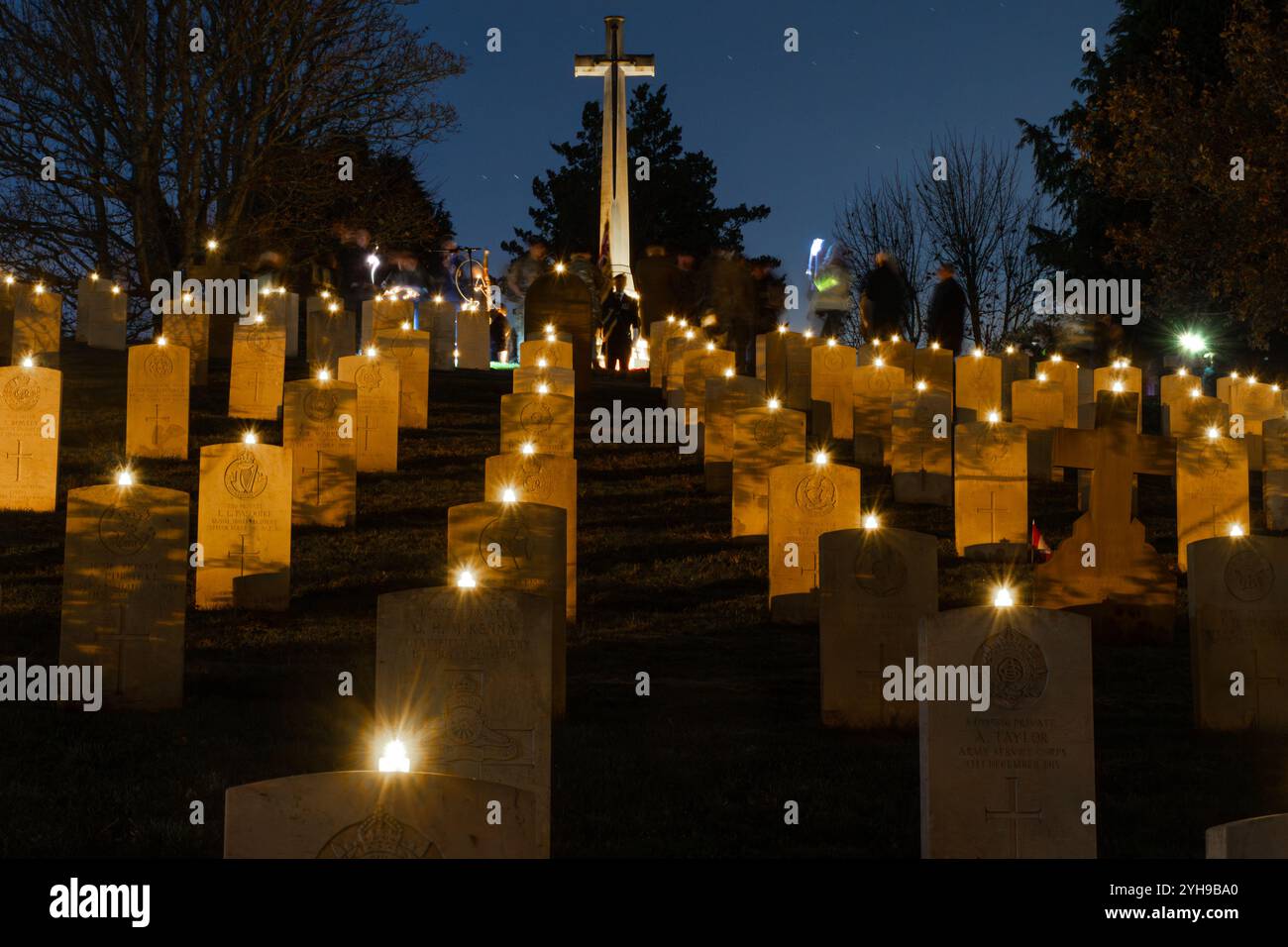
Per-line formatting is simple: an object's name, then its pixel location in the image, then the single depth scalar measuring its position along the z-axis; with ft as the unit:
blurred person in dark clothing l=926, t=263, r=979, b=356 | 61.41
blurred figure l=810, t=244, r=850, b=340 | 66.69
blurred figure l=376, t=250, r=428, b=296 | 81.35
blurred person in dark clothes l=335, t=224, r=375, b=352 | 78.43
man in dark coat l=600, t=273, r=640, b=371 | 72.49
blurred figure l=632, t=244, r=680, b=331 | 74.90
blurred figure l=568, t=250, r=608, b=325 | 74.92
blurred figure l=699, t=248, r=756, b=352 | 71.97
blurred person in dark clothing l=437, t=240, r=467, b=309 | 88.59
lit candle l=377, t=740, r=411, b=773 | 12.31
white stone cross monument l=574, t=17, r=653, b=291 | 92.22
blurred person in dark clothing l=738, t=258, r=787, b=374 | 75.82
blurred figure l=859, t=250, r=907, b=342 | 61.82
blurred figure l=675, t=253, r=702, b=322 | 73.92
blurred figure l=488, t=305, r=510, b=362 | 86.28
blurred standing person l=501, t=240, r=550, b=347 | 73.15
